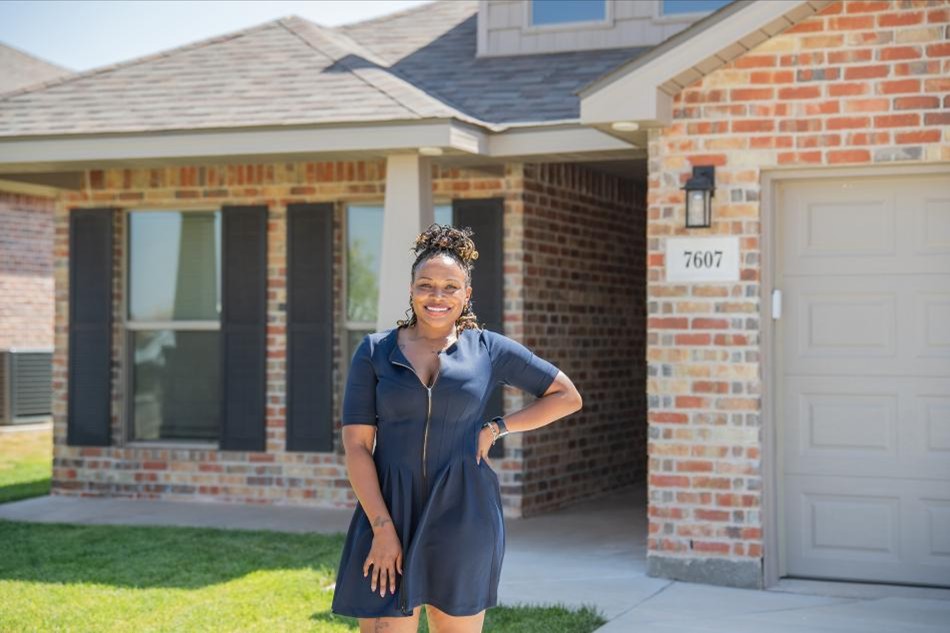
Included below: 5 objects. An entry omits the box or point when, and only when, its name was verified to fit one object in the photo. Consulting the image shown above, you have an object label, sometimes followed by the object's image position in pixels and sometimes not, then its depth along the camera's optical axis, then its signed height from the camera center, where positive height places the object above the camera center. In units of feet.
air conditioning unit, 60.80 -4.29
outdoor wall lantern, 25.40 +1.93
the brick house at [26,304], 60.95 -0.51
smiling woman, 13.01 -1.88
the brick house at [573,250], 24.94 +1.09
